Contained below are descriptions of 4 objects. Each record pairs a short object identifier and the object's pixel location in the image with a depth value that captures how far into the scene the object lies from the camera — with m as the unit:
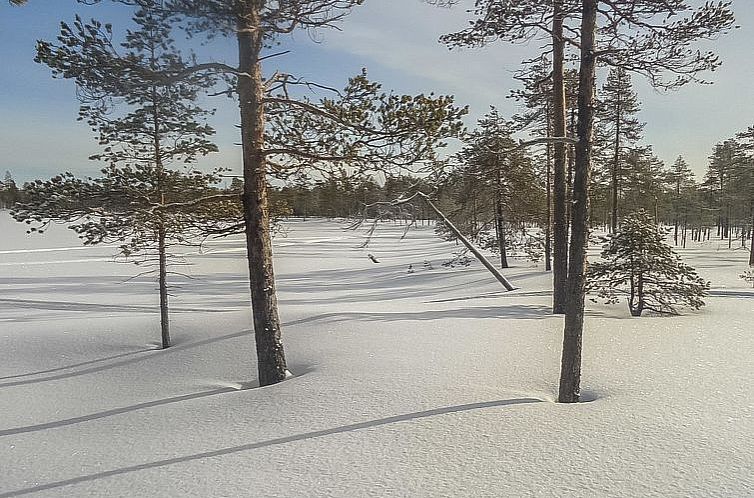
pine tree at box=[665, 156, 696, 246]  50.09
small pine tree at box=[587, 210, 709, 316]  10.17
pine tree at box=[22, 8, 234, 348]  5.88
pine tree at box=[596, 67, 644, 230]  22.42
